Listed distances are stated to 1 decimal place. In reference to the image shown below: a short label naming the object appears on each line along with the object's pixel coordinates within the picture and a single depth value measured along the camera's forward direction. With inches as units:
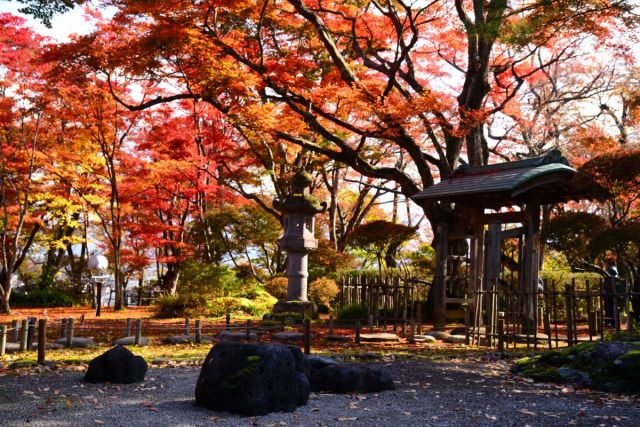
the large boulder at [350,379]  273.6
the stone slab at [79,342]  418.0
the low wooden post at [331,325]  475.8
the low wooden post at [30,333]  398.0
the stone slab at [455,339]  477.1
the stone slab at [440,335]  489.7
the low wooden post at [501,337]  387.2
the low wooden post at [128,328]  446.4
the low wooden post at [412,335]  457.4
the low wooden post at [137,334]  419.4
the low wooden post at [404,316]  503.8
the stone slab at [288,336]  460.1
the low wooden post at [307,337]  374.3
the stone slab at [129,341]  430.3
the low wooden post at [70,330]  414.6
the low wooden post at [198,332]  434.6
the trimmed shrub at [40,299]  869.2
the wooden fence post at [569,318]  390.3
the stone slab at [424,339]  471.0
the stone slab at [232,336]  455.2
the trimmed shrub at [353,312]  574.3
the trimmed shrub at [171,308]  640.4
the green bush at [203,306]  629.9
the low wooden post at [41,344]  330.6
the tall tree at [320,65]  522.0
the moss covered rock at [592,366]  279.1
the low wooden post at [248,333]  436.2
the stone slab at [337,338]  460.8
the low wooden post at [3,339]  369.4
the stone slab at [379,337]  461.4
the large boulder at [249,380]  227.0
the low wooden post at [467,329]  463.5
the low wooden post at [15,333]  404.6
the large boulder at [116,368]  280.4
